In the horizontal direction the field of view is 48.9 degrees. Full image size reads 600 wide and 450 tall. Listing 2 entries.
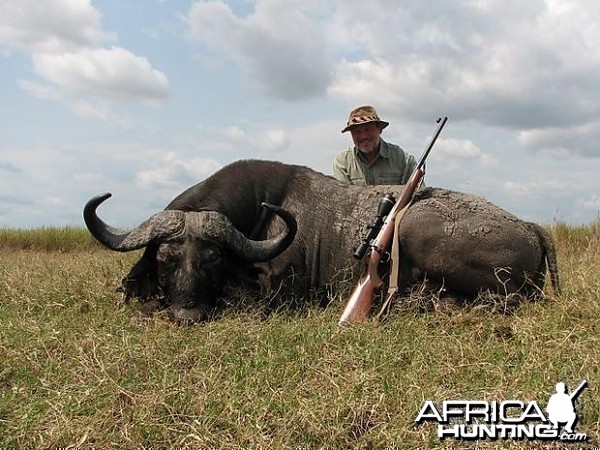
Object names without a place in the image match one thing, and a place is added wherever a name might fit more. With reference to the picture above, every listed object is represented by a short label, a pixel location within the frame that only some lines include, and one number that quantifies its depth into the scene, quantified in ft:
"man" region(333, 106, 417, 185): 25.41
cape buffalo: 16.80
